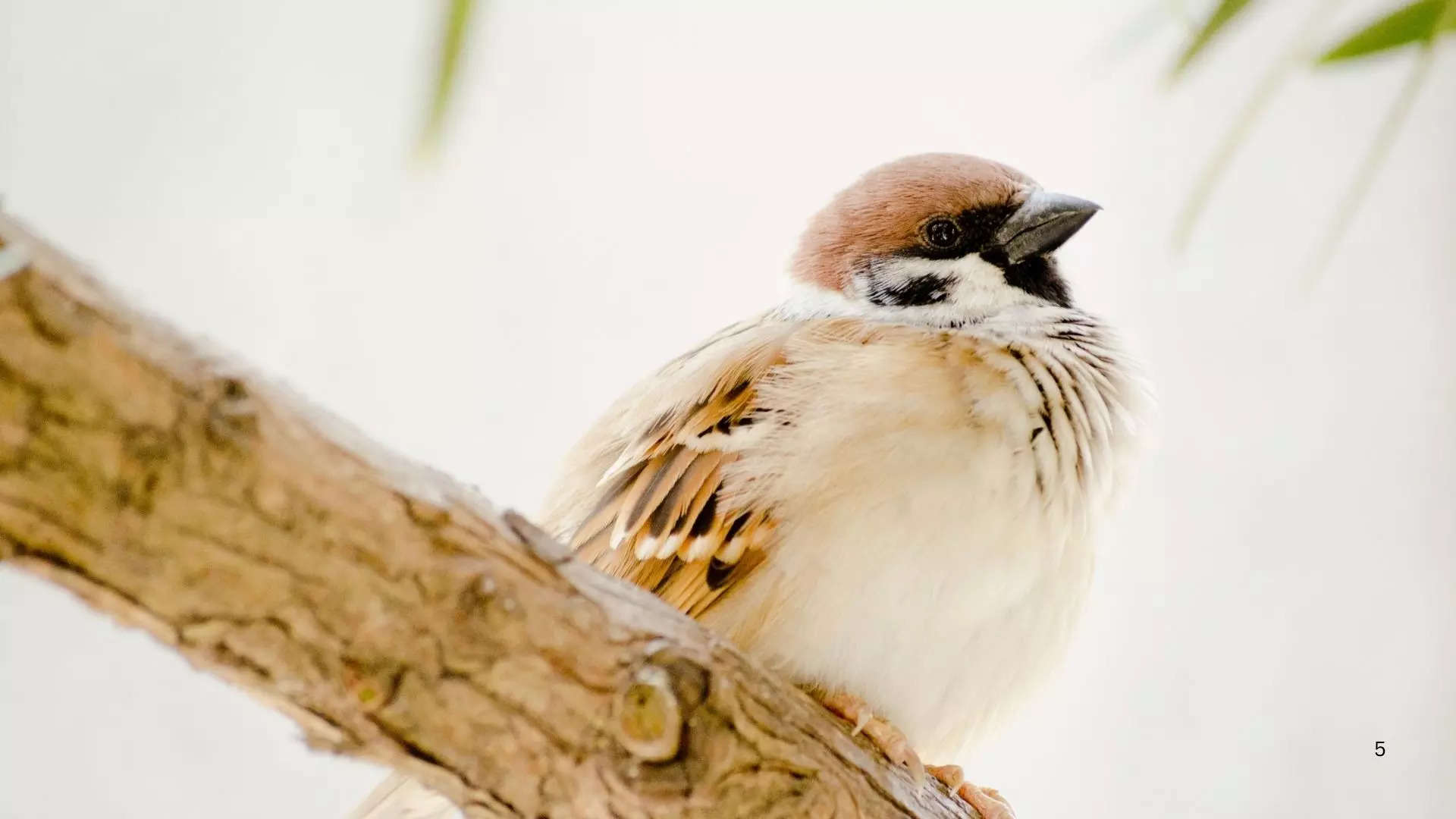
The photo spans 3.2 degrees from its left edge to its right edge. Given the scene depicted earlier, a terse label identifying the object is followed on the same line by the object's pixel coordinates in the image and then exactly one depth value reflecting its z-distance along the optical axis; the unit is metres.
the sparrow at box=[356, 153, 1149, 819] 2.68
